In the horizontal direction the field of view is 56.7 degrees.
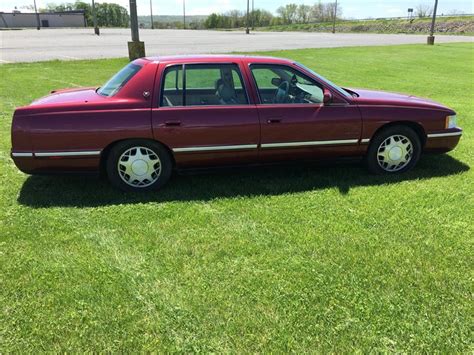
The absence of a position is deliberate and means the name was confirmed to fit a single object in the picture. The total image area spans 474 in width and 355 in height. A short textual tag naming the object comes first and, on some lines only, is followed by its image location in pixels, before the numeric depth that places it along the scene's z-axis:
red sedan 4.30
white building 75.62
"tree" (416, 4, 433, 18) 98.47
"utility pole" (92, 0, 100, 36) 45.67
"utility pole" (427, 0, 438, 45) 30.47
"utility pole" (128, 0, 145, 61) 13.28
